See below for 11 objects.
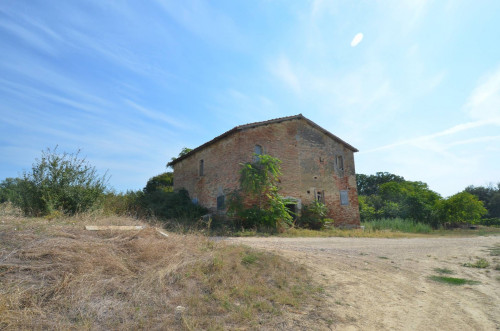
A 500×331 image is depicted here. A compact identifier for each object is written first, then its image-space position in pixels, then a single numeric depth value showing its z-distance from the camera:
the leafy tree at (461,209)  25.58
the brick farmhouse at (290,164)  16.92
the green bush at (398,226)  20.69
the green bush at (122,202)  12.25
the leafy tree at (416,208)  26.33
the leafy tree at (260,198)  14.45
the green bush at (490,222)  34.00
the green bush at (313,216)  17.19
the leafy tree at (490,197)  42.25
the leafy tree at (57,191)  9.73
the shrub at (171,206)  17.09
